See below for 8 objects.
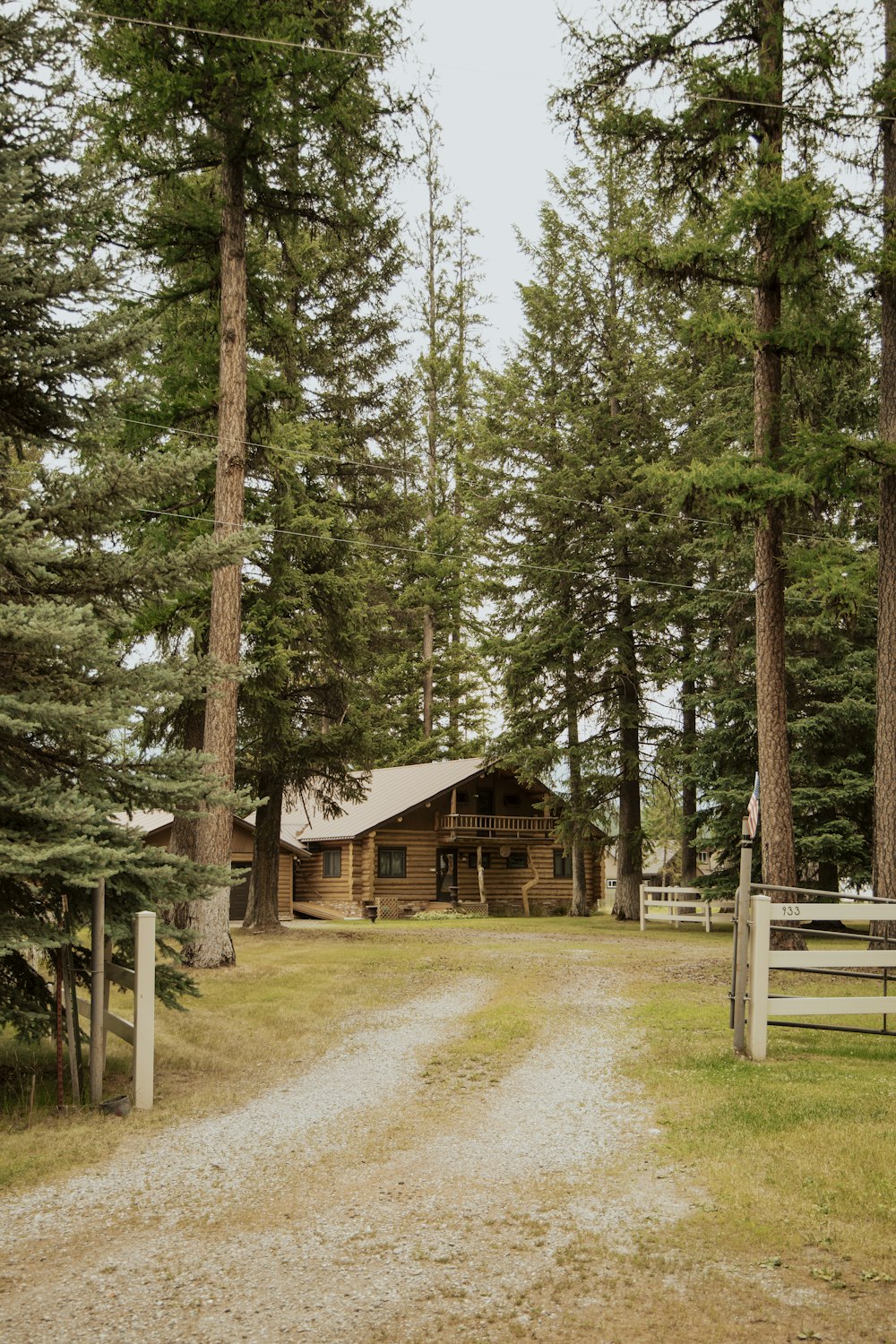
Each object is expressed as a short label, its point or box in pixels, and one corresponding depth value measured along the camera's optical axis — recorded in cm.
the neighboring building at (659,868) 6268
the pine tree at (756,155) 1554
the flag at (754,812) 1049
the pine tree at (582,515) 3002
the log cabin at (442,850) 3666
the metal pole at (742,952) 936
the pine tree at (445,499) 4541
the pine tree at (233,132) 1429
